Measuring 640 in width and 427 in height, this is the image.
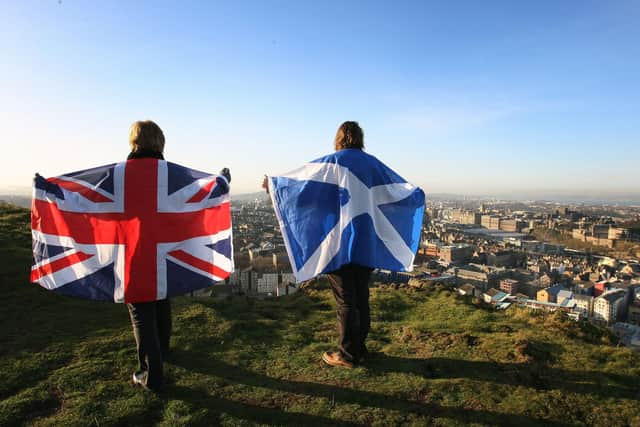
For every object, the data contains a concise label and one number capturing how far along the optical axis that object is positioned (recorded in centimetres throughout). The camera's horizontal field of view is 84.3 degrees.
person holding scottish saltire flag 313
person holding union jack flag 270
